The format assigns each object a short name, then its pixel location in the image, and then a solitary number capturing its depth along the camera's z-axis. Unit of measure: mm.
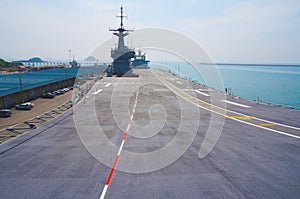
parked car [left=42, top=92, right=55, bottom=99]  35094
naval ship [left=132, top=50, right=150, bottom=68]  113556
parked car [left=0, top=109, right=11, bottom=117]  23016
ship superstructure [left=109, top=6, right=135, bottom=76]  69562
